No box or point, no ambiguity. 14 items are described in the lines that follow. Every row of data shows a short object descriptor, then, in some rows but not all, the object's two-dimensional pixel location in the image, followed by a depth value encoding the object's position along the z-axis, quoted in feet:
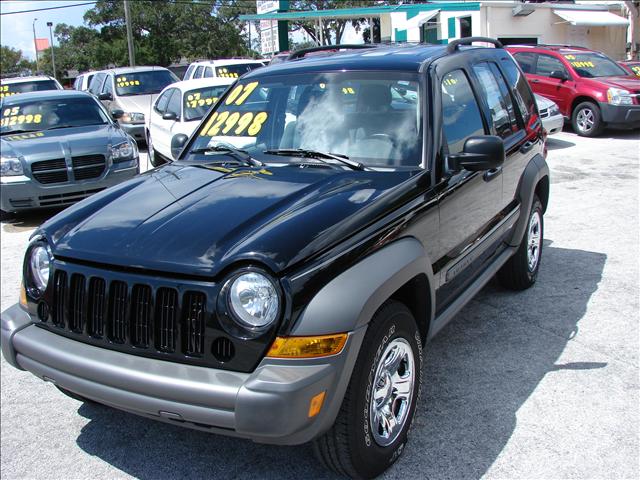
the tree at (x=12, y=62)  322.75
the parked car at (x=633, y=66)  52.07
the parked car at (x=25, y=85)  46.83
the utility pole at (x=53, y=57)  243.99
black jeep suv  8.23
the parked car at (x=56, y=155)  26.61
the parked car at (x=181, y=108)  34.91
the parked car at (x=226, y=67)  50.08
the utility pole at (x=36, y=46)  299.73
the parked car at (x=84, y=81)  61.46
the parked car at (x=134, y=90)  46.21
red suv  42.01
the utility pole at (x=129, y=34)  109.50
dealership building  77.61
